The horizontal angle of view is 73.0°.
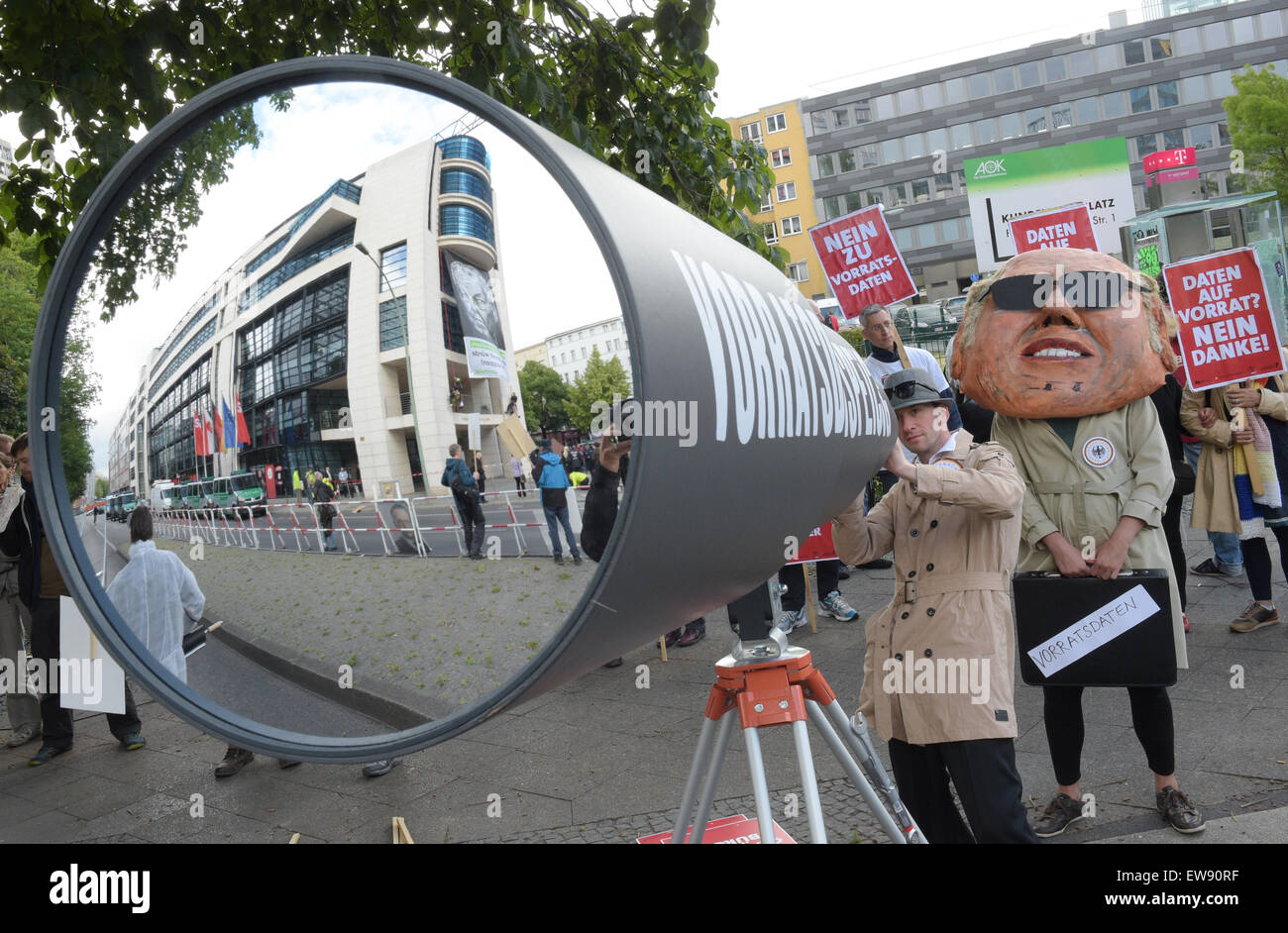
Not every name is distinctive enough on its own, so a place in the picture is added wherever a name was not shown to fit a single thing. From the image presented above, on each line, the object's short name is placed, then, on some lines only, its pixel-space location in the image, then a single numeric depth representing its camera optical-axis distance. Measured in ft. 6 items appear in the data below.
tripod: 5.17
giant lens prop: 2.99
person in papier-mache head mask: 9.18
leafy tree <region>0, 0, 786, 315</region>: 10.88
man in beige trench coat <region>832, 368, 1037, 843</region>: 7.66
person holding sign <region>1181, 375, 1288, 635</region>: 15.81
